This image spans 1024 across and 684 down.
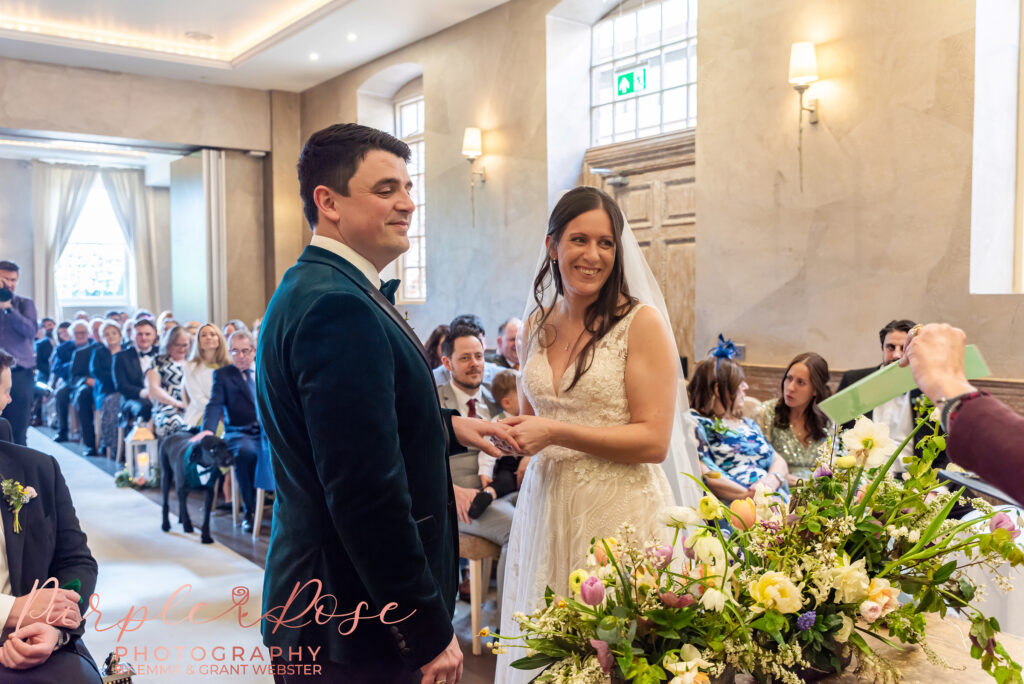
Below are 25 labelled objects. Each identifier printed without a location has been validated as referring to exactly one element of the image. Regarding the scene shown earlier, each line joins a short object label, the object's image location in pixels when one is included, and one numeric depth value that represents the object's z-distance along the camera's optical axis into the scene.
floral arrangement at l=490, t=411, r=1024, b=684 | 1.09
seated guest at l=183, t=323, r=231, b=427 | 6.27
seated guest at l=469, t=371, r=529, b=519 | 3.71
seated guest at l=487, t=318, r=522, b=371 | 5.78
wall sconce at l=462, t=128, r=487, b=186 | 8.36
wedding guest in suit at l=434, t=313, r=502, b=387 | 4.41
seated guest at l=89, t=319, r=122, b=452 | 8.26
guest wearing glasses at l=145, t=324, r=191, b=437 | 6.43
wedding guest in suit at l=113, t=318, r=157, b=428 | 7.48
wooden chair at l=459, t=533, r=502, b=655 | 3.59
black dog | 5.48
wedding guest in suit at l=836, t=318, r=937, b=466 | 3.93
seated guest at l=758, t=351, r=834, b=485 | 4.07
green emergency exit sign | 7.21
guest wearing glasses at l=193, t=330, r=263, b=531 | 5.57
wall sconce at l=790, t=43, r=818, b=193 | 5.36
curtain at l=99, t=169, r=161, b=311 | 16.17
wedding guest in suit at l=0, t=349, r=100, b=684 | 1.95
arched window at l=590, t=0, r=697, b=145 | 6.91
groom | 1.35
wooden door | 6.85
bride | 2.08
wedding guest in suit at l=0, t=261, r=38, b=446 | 6.66
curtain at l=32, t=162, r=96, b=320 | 15.02
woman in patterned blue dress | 3.83
